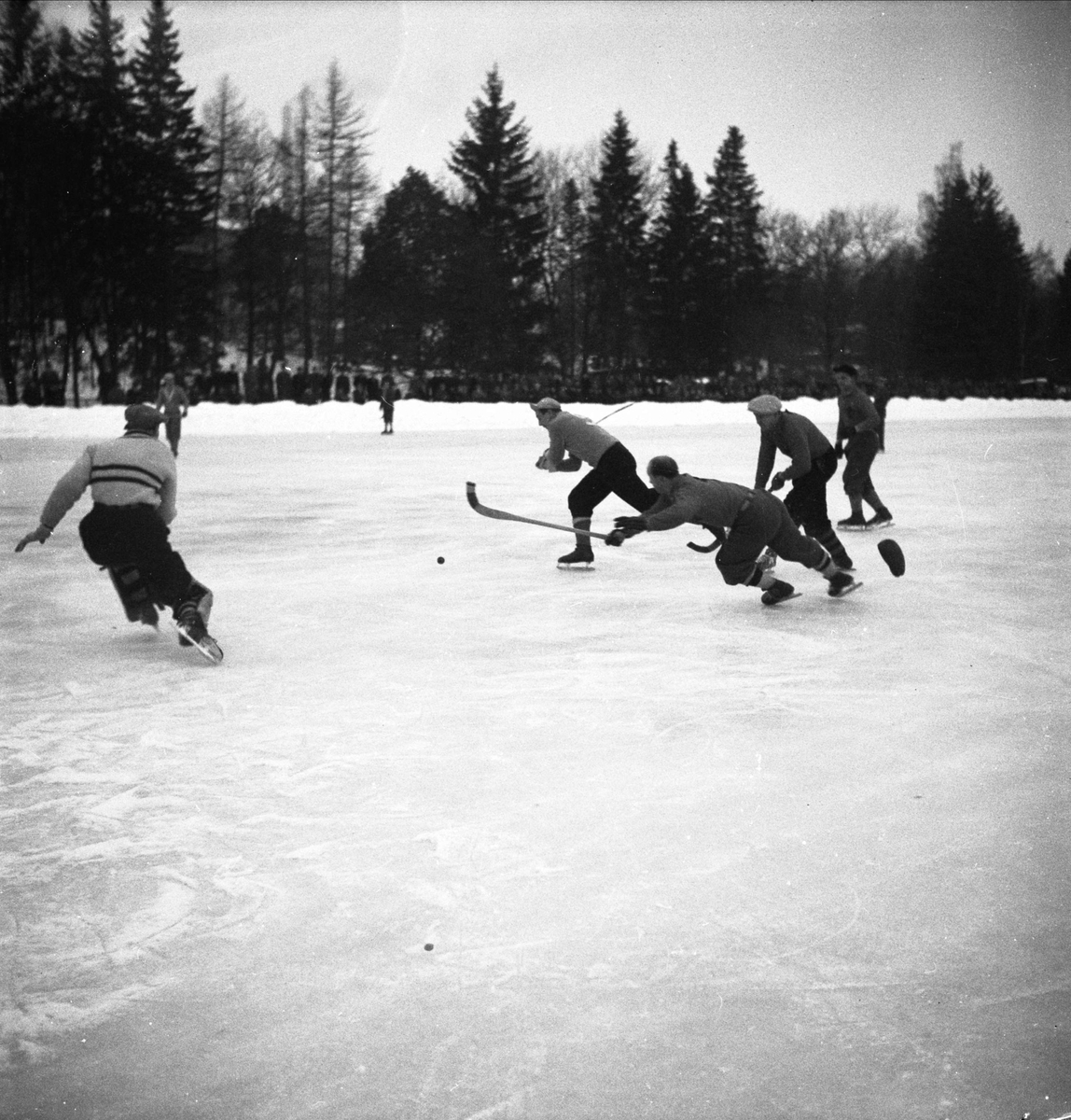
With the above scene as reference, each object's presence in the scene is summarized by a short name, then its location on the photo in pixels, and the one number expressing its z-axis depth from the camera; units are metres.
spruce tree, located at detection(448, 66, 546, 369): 46.25
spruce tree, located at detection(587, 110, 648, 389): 48.91
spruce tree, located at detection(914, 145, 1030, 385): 40.62
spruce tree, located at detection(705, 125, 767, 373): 52.69
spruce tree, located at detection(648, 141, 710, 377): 50.28
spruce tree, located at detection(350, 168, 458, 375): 44.66
